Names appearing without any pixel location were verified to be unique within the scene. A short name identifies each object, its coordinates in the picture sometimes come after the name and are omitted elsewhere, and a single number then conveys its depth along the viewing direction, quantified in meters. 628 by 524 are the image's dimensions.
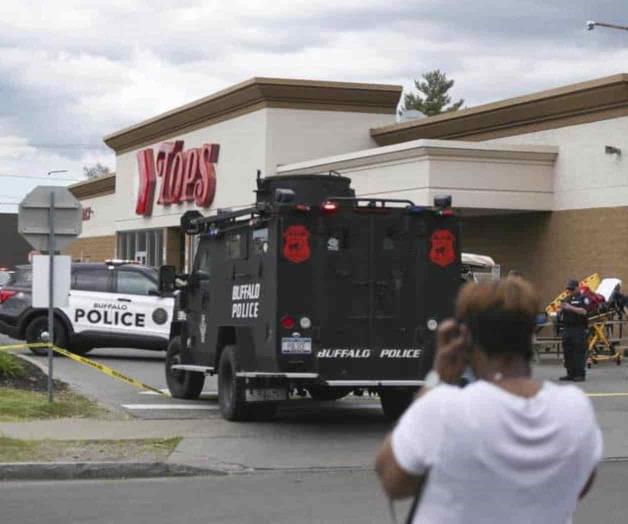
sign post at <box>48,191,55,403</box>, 15.84
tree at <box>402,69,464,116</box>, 106.19
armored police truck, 13.74
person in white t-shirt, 3.37
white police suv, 24.53
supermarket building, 28.09
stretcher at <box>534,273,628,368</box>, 24.75
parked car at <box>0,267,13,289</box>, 33.08
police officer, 20.94
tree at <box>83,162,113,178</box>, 150.38
